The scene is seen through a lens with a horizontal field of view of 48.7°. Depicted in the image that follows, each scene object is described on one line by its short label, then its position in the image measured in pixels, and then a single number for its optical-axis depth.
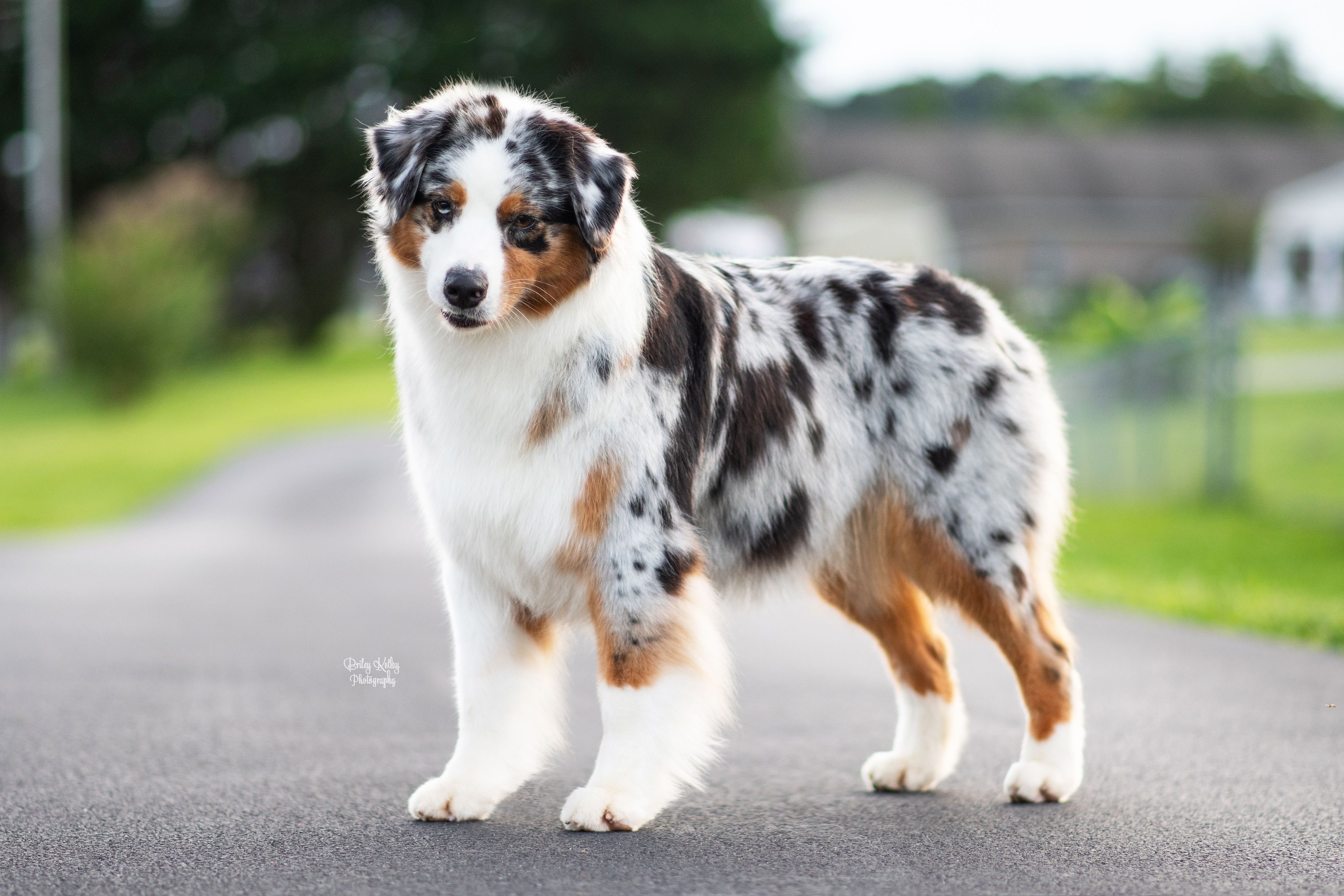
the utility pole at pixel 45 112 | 33.41
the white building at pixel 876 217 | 59.94
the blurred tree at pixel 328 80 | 37.12
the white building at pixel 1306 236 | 56.62
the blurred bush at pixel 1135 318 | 17.27
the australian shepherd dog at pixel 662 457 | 4.39
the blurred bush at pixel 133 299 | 26.16
